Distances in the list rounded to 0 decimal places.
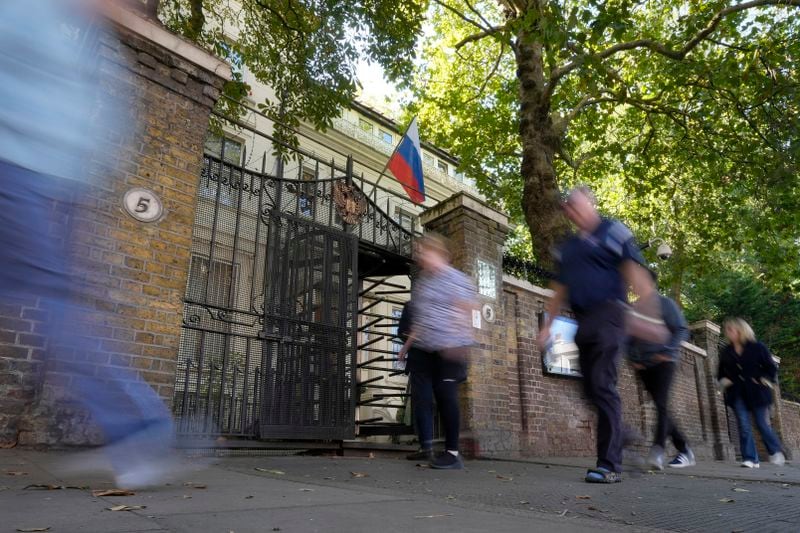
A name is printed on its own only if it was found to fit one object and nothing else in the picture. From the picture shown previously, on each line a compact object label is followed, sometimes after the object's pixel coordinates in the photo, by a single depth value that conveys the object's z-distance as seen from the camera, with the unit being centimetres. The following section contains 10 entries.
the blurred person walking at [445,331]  482
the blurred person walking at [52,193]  204
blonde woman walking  720
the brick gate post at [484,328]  670
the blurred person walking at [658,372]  459
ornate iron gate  570
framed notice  802
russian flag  866
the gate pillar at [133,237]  371
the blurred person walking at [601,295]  373
